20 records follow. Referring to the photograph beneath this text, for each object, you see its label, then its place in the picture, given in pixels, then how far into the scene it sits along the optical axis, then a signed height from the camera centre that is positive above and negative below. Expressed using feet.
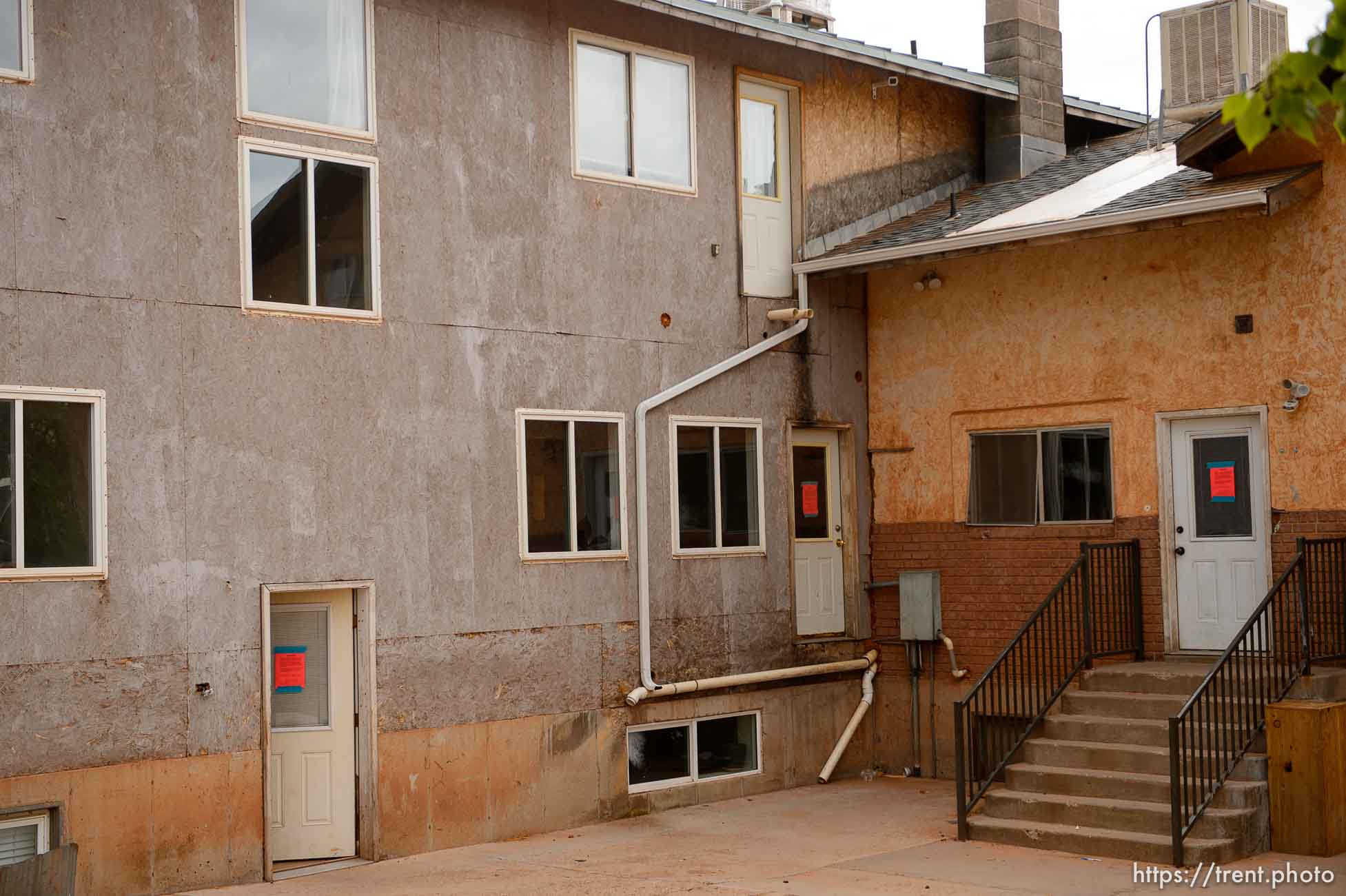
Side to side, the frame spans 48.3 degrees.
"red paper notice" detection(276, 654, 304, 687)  36.37 -3.42
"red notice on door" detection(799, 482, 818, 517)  48.75 +0.69
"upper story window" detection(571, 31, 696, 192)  42.60 +11.91
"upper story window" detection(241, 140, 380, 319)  35.60 +7.25
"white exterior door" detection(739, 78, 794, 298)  47.03 +10.53
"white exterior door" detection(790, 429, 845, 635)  48.44 -0.43
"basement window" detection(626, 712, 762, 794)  43.32 -6.83
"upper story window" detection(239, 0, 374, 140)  35.73 +11.33
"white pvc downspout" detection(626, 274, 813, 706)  42.65 -0.35
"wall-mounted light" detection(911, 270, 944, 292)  48.06 +7.52
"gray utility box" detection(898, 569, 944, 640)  47.16 -2.73
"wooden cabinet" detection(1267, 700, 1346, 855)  34.30 -6.21
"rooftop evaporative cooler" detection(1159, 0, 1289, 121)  47.37 +14.77
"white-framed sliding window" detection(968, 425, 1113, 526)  44.93 +1.16
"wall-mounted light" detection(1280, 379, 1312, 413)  39.93 +3.11
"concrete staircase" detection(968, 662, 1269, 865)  34.24 -6.61
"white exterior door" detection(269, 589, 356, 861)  36.29 -4.78
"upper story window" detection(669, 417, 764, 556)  44.68 +1.08
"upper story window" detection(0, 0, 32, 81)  31.91 +10.58
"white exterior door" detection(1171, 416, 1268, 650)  41.37 -0.41
